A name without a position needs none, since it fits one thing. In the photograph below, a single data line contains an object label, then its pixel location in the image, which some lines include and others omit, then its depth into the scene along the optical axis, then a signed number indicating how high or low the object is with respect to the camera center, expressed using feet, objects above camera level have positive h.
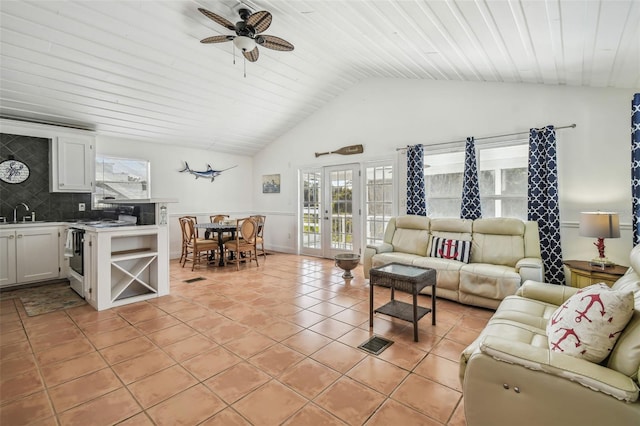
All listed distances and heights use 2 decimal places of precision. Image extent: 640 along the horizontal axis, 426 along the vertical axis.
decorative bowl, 15.16 -2.60
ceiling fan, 9.64 +6.22
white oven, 12.39 -1.67
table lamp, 9.78 -0.61
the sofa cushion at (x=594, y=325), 4.57 -1.86
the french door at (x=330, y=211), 19.39 +0.00
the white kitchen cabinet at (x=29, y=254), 13.46 -1.86
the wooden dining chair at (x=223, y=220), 19.44 -0.58
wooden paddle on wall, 18.73 +3.89
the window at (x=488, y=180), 13.71 +1.42
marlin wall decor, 22.06 +3.06
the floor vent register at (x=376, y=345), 8.10 -3.76
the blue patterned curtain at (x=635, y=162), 10.22 +1.56
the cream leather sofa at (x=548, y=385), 4.00 -2.54
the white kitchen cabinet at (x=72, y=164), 15.28 +2.63
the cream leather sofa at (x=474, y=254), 10.75 -1.94
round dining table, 17.52 -1.00
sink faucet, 14.65 +0.22
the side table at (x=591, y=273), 9.74 -2.18
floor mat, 11.34 -3.50
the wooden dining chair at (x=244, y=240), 17.66 -1.70
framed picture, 24.16 +2.26
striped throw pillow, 12.80 -1.74
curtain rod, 12.22 +3.38
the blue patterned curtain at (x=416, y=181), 15.90 +1.52
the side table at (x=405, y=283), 8.75 -2.23
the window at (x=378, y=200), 17.87 +0.62
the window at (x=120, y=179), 18.11 +2.20
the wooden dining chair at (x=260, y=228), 20.45 -1.13
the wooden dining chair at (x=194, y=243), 17.40 -1.81
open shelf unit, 11.14 -2.12
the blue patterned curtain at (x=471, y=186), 14.23 +1.10
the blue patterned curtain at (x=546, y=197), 12.30 +0.47
